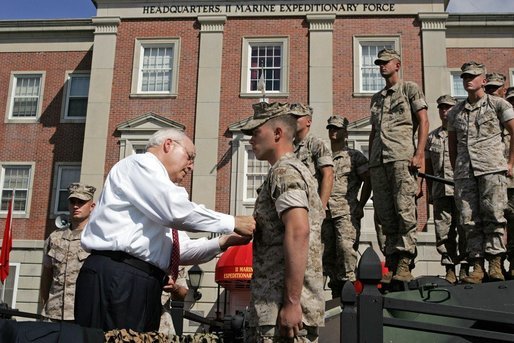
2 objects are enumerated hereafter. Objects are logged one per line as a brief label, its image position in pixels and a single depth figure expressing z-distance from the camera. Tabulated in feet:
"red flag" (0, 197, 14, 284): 57.82
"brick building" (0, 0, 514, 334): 70.54
